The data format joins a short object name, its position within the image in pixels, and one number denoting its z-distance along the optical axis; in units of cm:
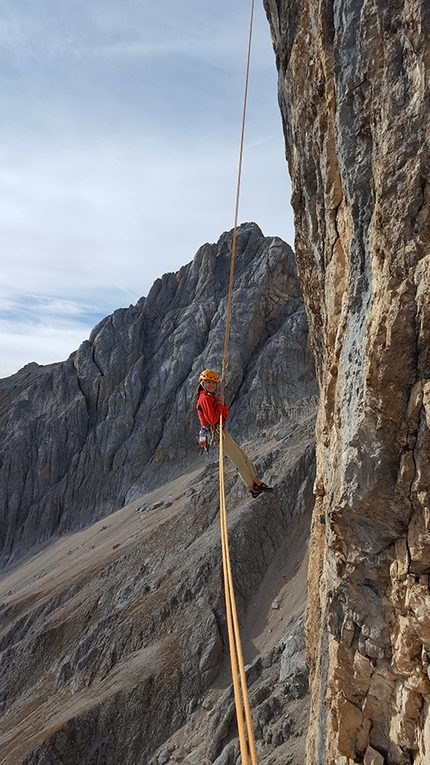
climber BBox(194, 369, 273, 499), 1090
